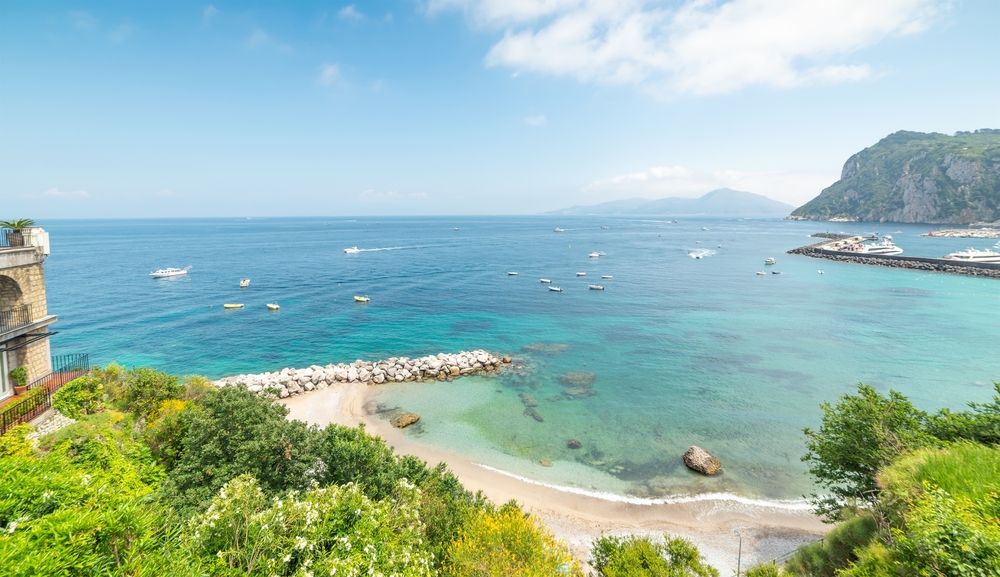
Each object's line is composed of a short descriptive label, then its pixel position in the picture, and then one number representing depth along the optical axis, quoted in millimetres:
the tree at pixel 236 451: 13336
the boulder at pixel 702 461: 23234
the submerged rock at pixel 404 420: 28225
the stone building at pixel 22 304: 18500
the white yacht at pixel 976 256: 85556
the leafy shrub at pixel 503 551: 10070
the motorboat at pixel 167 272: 73312
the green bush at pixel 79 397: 17531
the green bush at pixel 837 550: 12820
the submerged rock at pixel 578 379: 35000
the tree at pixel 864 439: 14523
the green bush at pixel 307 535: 8531
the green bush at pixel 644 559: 12227
